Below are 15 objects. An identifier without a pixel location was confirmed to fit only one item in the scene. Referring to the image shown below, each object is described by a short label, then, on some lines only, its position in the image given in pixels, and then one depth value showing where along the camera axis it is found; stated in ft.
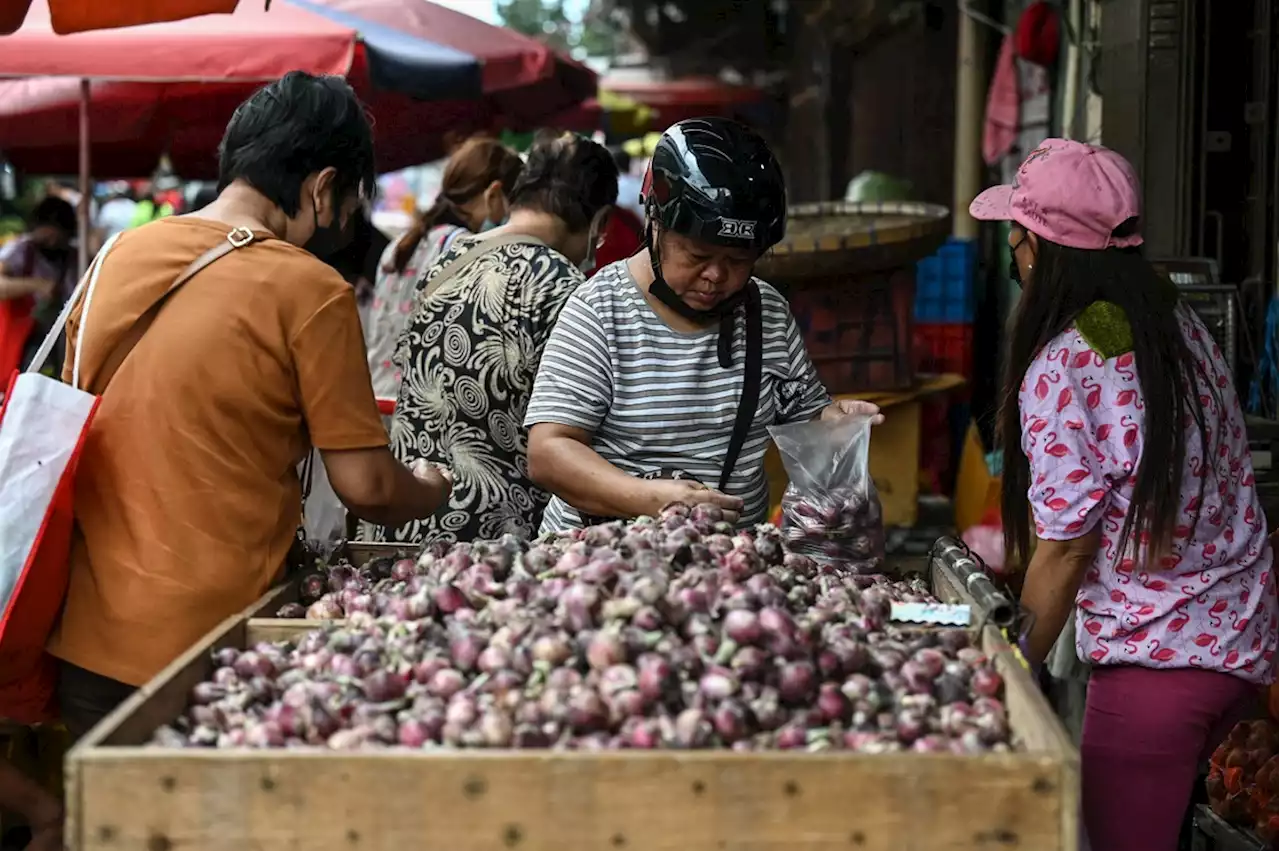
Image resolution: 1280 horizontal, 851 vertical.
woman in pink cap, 9.40
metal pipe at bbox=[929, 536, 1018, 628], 8.61
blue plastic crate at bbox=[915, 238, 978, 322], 27.09
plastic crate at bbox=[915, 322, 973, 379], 26.73
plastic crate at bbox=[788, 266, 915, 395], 22.48
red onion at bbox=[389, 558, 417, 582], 9.62
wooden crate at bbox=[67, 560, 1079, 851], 6.64
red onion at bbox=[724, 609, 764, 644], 7.55
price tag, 8.91
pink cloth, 29.99
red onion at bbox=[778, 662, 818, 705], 7.39
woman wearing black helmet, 10.51
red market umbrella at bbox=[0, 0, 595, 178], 19.69
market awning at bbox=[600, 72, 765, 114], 65.92
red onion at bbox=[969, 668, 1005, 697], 7.83
